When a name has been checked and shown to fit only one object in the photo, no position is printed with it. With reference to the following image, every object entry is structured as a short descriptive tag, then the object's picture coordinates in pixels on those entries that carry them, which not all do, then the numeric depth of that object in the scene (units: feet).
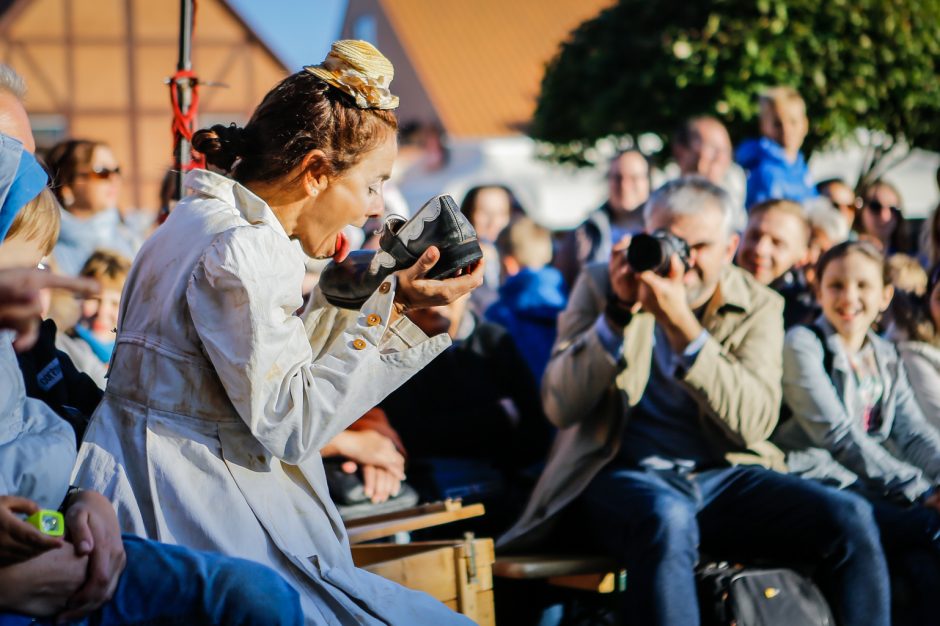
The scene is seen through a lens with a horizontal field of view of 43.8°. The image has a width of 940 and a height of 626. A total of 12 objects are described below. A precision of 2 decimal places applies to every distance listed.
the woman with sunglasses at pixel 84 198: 17.76
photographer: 12.18
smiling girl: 13.21
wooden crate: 10.23
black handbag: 11.90
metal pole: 10.89
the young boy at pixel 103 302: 14.52
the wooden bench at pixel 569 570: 12.58
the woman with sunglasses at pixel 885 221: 23.26
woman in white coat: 7.16
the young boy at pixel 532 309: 18.06
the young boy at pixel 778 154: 22.00
